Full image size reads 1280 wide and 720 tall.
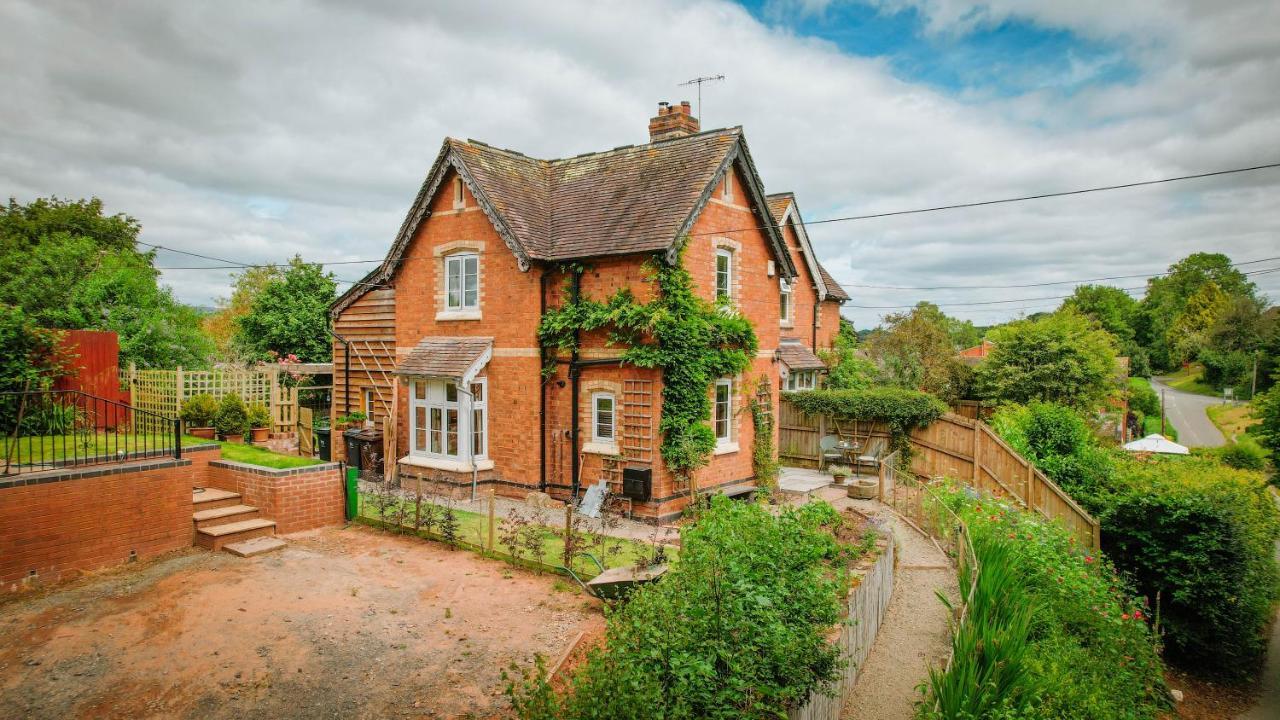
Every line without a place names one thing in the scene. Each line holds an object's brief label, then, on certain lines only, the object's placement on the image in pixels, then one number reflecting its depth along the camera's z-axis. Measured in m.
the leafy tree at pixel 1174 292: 84.06
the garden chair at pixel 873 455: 20.88
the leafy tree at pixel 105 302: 22.12
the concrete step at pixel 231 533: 11.09
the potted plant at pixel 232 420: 18.23
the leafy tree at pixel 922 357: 27.86
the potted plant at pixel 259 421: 19.16
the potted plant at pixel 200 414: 17.30
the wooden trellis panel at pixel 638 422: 14.70
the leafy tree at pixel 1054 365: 25.45
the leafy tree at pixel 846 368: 27.91
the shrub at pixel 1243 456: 22.10
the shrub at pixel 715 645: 4.69
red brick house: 15.22
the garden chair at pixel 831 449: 21.69
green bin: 13.07
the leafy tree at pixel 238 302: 48.09
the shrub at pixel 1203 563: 11.52
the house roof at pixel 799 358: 24.55
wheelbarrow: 8.62
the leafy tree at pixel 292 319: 28.92
